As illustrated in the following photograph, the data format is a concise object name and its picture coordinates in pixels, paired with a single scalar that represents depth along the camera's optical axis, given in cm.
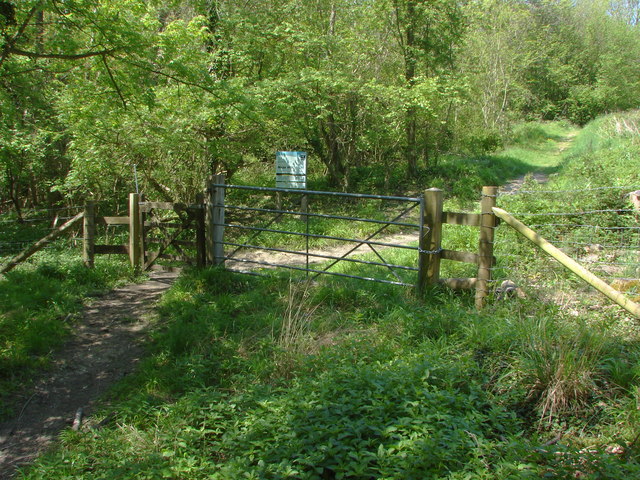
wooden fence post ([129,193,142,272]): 831
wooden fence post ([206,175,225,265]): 760
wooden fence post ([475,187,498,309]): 523
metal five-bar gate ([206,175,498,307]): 538
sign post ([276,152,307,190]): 1269
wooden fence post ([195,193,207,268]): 777
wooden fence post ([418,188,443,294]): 562
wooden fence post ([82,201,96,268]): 836
